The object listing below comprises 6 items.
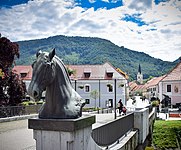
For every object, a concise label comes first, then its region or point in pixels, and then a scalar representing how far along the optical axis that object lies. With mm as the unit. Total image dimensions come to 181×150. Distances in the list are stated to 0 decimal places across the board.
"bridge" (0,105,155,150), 3762
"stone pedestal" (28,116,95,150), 2220
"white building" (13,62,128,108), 31532
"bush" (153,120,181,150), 10760
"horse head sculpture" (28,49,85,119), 2200
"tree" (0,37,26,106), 14706
